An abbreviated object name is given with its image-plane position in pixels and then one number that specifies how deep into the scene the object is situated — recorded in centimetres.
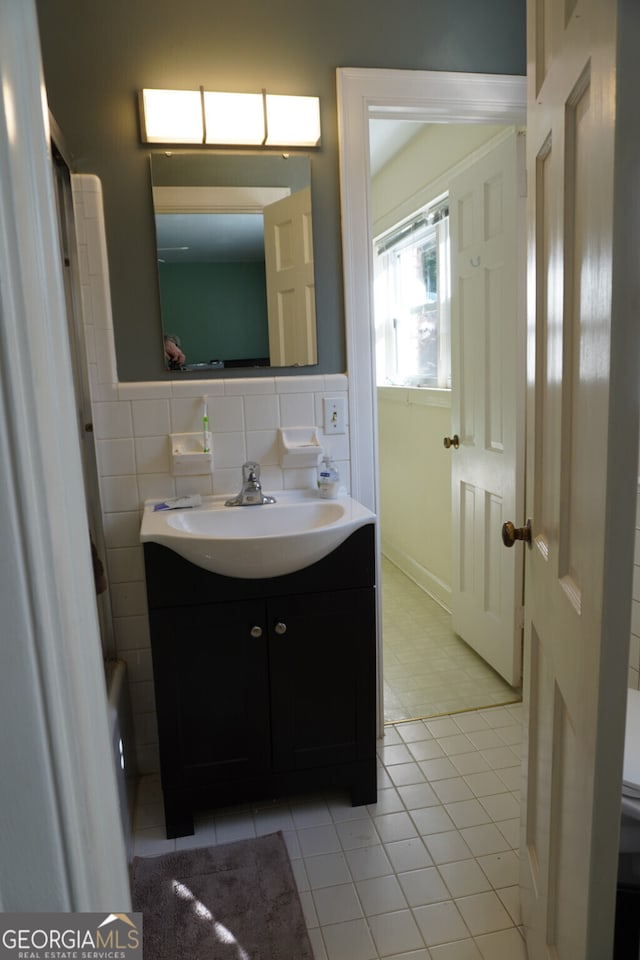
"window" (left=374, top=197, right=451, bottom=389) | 357
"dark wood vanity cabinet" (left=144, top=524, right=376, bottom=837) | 183
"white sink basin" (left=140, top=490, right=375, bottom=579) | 173
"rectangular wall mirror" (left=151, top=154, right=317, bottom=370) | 206
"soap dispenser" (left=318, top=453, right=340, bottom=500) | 217
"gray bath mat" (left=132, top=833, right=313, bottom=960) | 154
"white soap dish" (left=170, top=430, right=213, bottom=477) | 213
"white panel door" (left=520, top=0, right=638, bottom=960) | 78
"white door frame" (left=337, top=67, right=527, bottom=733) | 211
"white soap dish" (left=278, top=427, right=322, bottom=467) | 220
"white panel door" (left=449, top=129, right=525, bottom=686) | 247
